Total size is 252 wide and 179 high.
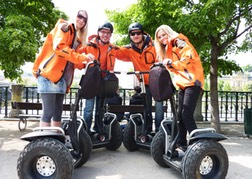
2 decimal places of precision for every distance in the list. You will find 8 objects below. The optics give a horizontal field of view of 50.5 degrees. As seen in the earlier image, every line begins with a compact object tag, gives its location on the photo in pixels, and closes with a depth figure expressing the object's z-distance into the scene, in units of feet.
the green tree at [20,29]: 16.49
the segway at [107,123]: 13.76
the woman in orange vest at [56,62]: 10.80
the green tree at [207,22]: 16.66
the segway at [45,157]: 9.19
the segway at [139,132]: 14.78
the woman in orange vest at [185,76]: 10.93
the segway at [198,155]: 9.70
